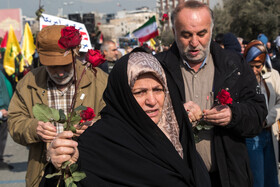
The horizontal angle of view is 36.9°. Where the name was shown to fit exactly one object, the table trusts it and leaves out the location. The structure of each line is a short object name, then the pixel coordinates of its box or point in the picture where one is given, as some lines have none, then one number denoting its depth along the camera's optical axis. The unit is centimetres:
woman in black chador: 224
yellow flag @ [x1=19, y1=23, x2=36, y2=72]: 981
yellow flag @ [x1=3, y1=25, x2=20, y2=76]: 1060
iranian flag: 1165
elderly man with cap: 320
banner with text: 603
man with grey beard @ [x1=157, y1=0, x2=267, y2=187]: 314
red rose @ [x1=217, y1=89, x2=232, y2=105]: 280
